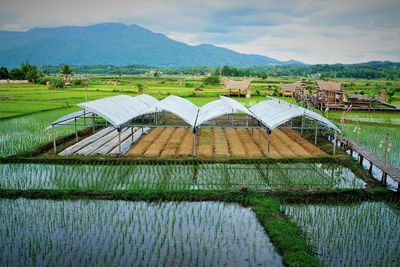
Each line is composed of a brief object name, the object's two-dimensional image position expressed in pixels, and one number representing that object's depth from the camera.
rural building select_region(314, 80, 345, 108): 25.15
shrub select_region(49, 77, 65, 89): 42.38
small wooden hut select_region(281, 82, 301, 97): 37.19
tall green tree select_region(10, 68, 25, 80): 55.97
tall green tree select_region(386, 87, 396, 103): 31.43
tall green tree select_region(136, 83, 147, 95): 36.64
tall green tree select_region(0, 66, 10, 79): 56.17
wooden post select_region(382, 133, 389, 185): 10.39
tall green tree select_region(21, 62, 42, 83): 52.61
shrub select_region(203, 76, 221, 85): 50.94
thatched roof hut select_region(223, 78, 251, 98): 35.98
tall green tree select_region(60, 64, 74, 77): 56.26
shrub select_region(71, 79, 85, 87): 46.78
